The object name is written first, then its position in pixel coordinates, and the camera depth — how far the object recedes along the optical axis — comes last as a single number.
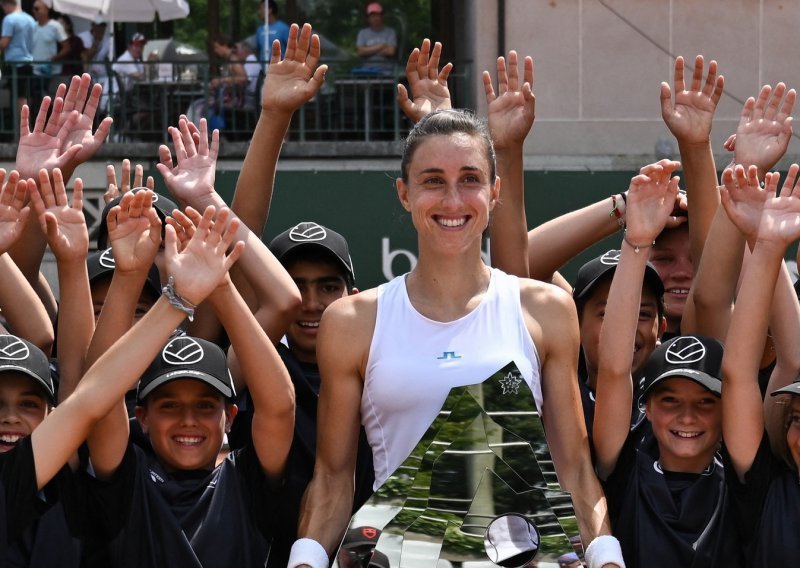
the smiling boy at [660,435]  4.03
